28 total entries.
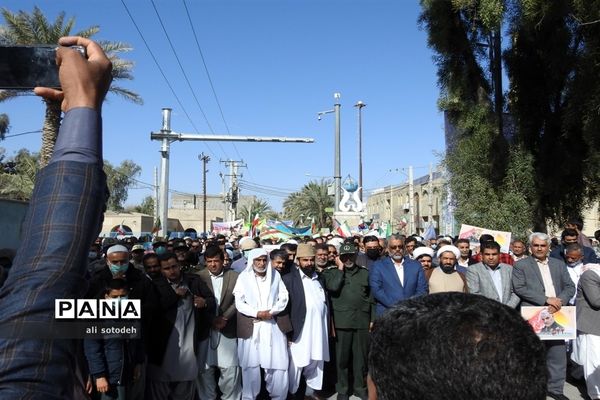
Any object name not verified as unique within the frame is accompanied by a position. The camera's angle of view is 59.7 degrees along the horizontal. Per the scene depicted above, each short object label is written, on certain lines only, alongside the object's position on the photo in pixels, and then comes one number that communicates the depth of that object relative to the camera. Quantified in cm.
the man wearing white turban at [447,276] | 676
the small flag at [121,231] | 2080
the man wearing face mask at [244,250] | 870
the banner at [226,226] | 3103
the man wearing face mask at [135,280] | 489
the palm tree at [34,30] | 1631
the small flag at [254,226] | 2067
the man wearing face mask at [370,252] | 831
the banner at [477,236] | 1005
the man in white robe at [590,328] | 614
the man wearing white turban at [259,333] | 620
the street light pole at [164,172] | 2025
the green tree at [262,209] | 8311
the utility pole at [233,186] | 5735
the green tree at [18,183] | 3167
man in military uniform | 674
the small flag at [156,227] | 2004
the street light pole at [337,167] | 2311
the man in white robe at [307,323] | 658
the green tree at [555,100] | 1254
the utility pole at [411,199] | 4884
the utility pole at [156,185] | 5174
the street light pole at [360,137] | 3303
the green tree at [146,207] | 7725
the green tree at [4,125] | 3811
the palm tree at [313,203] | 5969
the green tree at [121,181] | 6615
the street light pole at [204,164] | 5363
